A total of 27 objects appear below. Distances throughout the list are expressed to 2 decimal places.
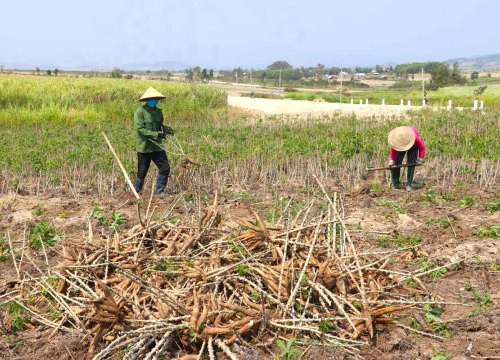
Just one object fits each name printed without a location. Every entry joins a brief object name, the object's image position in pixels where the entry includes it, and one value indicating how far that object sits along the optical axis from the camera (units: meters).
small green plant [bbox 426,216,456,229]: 6.08
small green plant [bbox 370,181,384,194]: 7.71
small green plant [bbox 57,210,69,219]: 6.81
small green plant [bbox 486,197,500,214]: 6.53
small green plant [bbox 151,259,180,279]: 4.08
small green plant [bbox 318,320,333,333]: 3.51
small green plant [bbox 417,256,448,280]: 4.67
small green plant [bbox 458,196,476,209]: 6.80
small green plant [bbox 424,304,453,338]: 3.72
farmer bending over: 7.59
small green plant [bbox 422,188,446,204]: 7.10
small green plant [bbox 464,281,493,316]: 4.04
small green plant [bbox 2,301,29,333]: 3.93
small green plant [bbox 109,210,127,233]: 6.20
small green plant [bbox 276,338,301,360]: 3.29
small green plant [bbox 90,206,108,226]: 6.40
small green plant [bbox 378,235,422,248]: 5.52
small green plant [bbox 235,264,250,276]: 3.87
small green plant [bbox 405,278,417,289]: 4.36
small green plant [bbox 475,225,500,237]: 5.68
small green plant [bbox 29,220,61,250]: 5.60
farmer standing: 7.30
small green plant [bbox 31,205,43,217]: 6.79
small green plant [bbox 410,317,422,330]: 3.76
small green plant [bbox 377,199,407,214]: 6.65
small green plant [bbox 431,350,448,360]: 3.29
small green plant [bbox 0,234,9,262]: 5.34
